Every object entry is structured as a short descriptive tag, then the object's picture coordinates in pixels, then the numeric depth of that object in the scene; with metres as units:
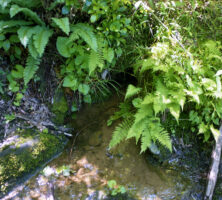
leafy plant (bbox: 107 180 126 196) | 3.02
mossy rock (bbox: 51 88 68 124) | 3.76
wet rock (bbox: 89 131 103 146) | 3.67
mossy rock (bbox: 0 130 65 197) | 2.96
